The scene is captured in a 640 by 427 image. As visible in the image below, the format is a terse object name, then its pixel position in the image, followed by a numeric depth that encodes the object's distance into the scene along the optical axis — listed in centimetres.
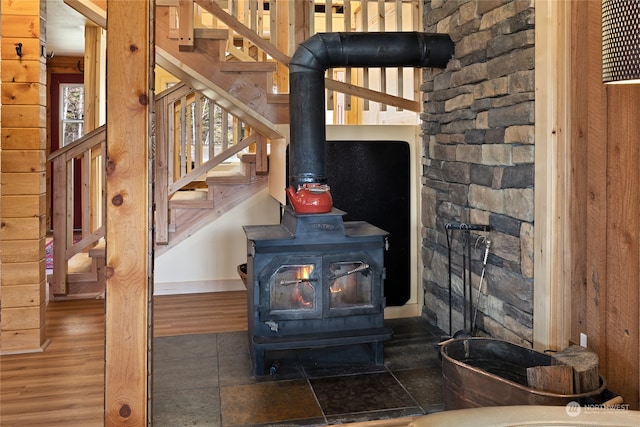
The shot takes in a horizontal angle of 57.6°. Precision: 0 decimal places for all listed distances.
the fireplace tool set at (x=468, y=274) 322
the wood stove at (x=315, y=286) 314
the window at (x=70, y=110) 923
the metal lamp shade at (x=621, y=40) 135
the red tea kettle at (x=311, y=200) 324
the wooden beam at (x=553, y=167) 259
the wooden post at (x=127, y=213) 206
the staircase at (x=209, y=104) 393
